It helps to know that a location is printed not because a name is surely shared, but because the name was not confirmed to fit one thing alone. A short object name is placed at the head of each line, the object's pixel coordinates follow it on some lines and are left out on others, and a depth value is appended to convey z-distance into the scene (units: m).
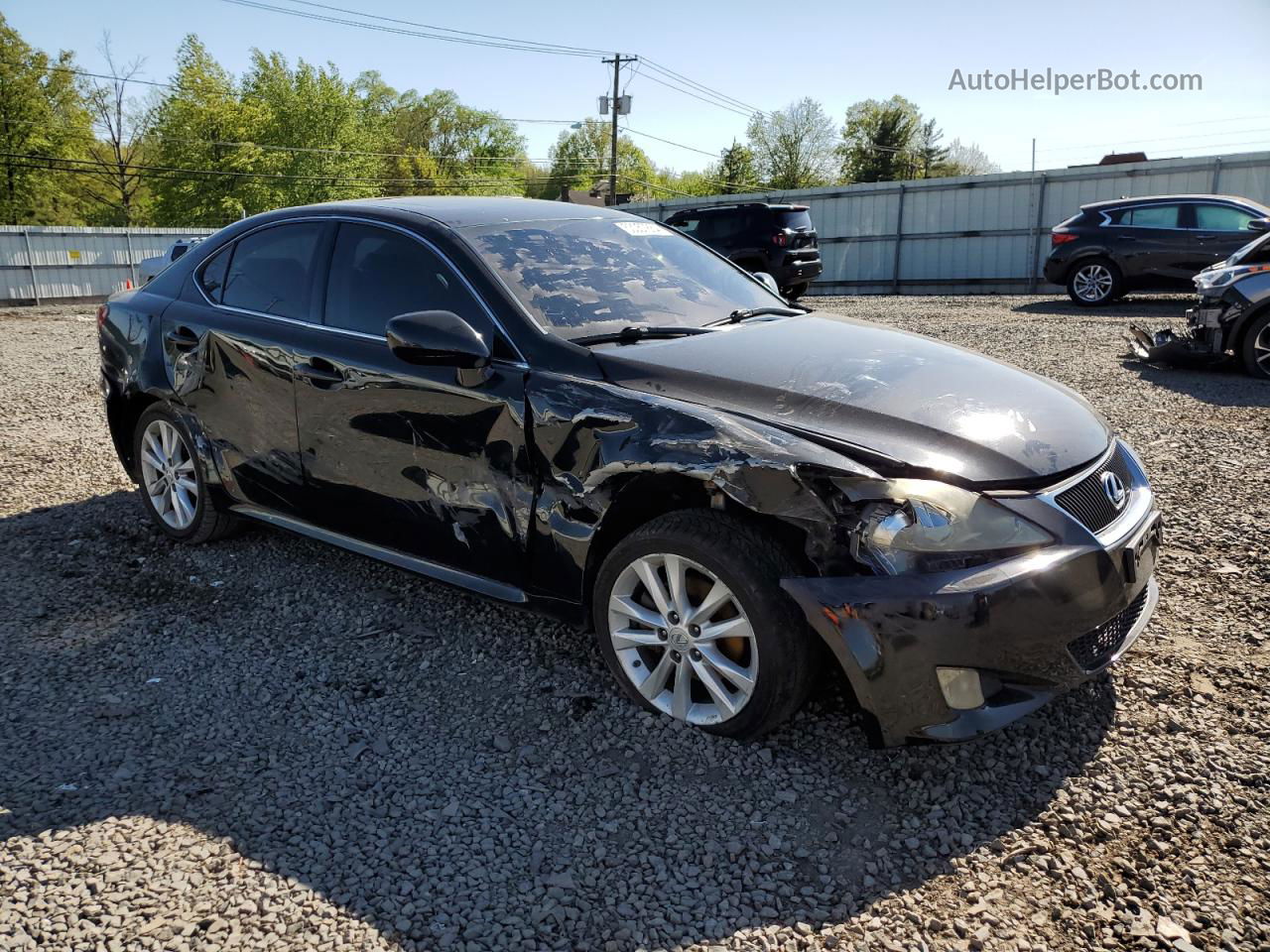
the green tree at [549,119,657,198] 90.62
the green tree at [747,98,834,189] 71.62
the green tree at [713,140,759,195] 74.44
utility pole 45.16
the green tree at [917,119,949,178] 79.31
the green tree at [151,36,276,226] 52.97
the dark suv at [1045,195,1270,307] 13.74
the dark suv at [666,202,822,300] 17.30
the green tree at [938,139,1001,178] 81.88
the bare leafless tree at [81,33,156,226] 50.75
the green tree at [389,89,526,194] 79.56
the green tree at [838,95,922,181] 73.00
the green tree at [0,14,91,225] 44.34
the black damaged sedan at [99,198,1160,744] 2.60
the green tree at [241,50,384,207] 56.84
